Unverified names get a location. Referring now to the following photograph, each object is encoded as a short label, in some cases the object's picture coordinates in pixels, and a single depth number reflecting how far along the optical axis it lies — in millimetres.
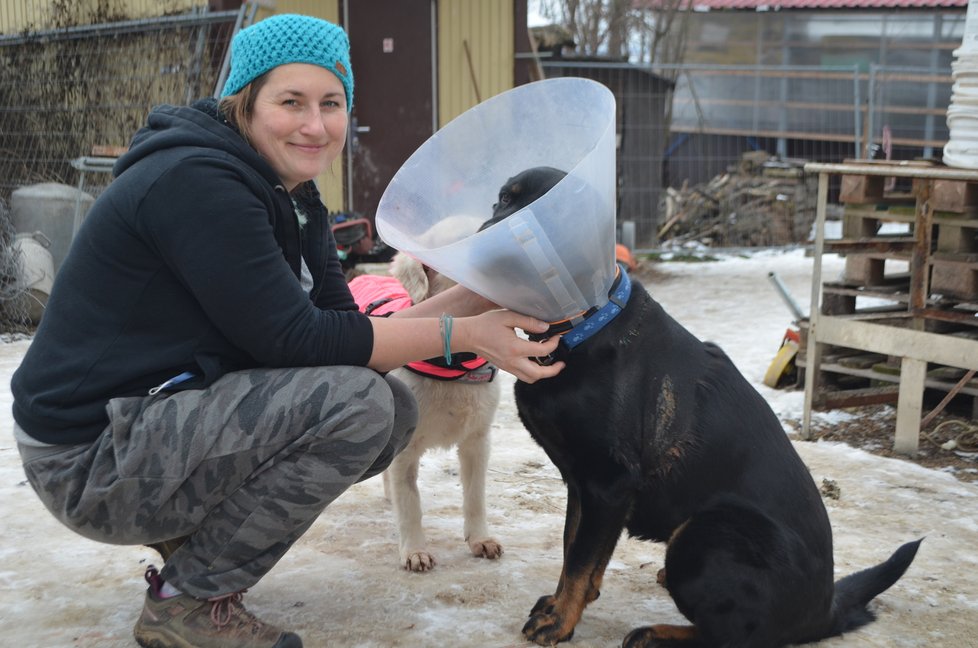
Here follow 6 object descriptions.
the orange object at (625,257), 8242
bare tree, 14734
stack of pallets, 4164
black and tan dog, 2156
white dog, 2969
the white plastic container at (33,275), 6613
